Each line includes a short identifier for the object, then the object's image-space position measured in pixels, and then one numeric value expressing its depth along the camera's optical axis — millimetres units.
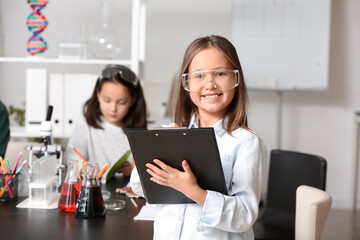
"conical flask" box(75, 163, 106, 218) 1496
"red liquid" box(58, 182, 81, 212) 1578
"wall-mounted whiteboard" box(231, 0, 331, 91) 4004
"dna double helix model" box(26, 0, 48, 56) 3016
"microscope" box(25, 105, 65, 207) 1651
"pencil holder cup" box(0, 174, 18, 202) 1689
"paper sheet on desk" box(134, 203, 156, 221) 1523
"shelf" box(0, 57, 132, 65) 3049
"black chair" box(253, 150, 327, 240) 2178
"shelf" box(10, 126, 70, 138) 3062
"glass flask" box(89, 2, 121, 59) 3094
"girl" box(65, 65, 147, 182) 2426
